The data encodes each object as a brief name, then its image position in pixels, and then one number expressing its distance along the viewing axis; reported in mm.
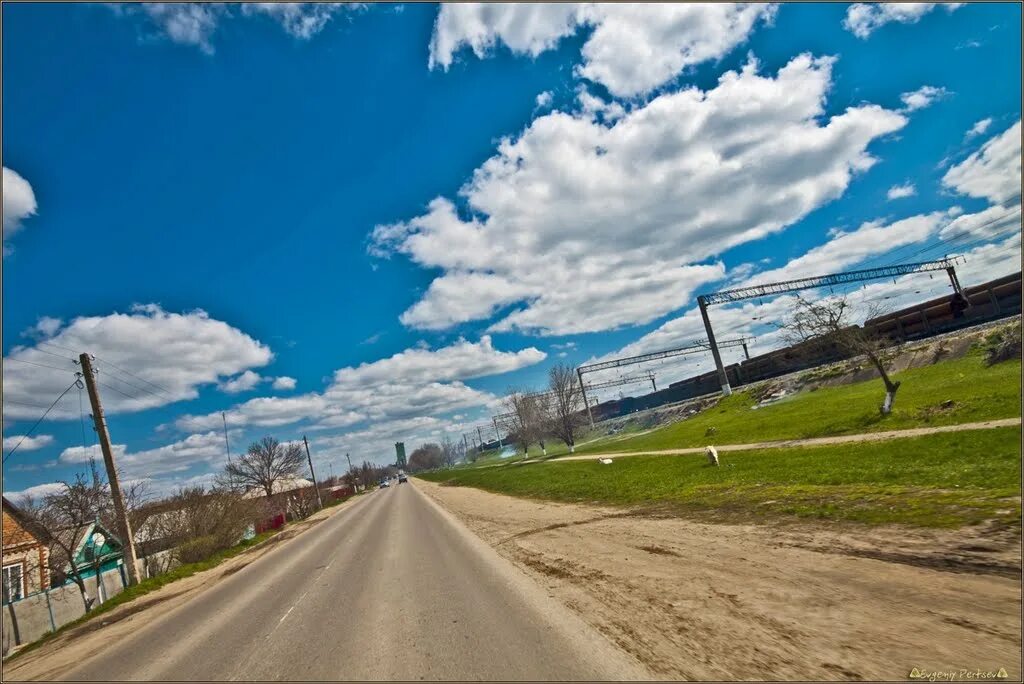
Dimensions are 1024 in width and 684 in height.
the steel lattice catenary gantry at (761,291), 53062
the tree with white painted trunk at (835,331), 23484
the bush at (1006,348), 23450
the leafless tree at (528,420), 66625
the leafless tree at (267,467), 64562
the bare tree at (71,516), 20594
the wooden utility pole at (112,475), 19969
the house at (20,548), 24062
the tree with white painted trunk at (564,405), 58219
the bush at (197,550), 28250
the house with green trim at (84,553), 20672
